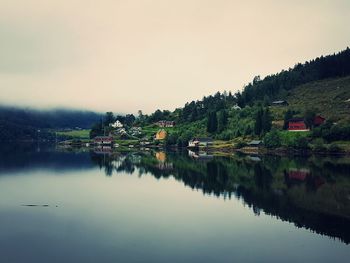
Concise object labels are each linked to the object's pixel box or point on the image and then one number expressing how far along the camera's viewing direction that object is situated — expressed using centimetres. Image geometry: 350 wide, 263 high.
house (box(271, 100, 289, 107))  17805
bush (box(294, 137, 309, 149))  11695
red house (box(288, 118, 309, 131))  13375
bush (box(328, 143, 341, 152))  11044
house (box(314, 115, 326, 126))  13375
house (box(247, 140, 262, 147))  13251
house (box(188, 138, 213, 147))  15125
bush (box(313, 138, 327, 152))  11359
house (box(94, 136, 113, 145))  19340
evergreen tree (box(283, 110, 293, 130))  13900
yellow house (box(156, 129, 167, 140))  18448
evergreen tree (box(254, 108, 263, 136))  13850
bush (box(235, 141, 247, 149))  13562
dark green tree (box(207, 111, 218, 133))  16250
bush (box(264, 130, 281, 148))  12631
